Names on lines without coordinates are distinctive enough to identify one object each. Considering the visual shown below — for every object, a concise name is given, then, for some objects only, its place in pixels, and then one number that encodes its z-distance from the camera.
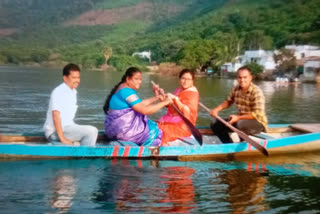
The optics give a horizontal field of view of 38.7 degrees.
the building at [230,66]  61.89
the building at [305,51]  60.00
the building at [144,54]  114.50
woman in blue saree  7.33
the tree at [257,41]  71.38
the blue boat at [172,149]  7.59
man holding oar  8.34
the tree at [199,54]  68.75
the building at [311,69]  47.50
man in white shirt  7.27
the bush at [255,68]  53.62
